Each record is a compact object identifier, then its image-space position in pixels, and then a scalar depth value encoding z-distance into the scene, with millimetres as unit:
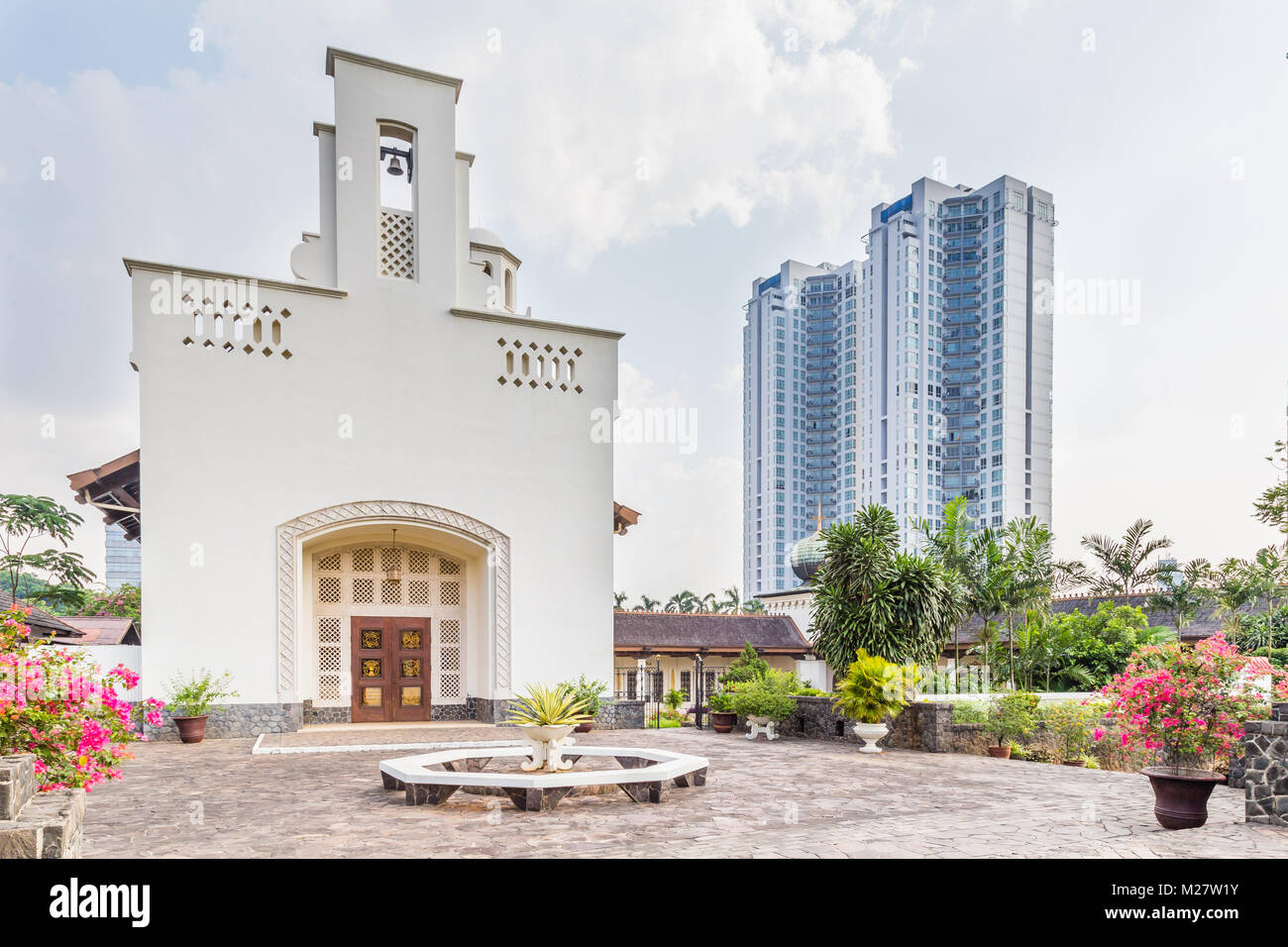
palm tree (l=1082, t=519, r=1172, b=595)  29656
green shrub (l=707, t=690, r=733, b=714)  16547
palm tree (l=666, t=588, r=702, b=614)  70000
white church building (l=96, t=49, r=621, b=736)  14789
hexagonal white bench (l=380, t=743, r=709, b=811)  7855
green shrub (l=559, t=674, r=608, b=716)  15750
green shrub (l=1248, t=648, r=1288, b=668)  21008
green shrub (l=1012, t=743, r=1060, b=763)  13234
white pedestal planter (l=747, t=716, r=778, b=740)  15339
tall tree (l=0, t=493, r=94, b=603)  25484
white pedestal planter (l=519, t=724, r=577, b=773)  8594
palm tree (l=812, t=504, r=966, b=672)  14977
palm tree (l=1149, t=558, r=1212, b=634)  25656
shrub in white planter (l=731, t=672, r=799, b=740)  15328
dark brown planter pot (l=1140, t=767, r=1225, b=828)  7000
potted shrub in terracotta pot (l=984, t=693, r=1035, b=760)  13305
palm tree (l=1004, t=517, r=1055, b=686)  21922
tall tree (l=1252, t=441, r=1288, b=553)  15430
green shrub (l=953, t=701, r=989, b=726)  13359
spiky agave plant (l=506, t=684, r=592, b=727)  8594
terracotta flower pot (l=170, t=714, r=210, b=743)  13844
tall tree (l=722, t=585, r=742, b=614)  67250
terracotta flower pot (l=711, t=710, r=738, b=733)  16469
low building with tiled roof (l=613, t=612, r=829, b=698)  26875
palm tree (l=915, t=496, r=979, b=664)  21906
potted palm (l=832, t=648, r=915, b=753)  13203
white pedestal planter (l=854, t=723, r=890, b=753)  13141
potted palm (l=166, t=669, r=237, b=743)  13867
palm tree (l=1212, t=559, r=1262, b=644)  22500
